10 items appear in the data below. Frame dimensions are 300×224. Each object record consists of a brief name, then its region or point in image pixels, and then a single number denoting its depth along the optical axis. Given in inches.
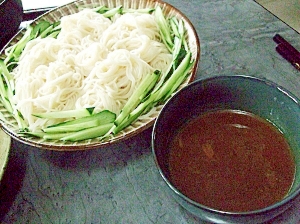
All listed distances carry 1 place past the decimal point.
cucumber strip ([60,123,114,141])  11.1
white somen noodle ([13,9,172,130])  12.6
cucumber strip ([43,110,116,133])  11.4
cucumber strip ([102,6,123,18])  15.2
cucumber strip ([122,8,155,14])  14.9
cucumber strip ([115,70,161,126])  11.6
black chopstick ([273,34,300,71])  13.3
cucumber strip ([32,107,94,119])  11.7
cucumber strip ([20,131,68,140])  11.4
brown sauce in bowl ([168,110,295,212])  9.0
